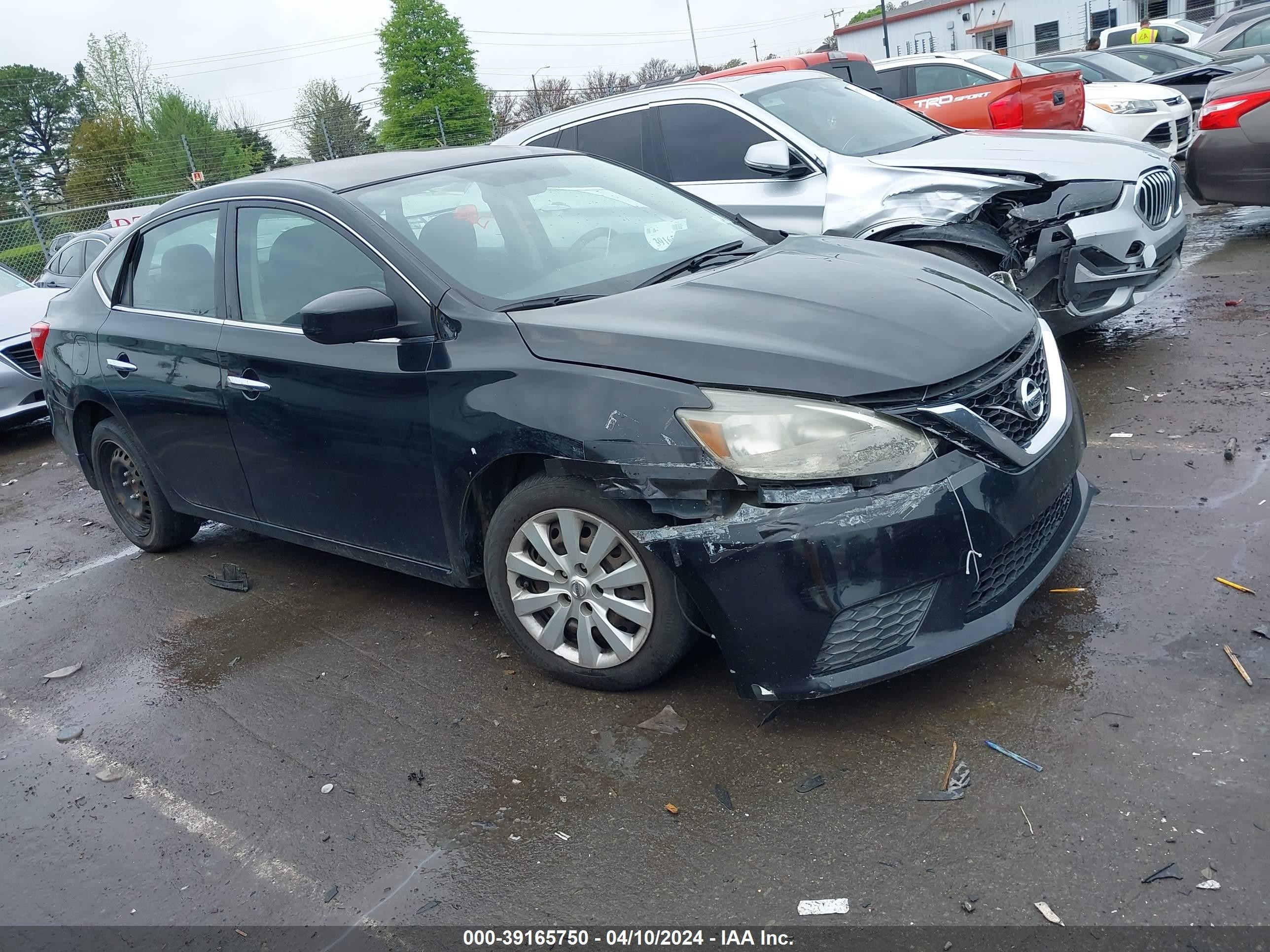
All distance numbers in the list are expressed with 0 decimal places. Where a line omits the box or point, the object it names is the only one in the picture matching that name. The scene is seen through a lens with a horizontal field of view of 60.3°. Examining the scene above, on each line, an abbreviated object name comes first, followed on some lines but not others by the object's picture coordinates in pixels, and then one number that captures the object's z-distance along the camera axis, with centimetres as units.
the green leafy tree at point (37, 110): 7475
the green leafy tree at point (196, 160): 2650
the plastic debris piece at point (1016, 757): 291
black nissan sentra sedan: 302
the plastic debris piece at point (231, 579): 509
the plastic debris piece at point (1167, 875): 246
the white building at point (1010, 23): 5609
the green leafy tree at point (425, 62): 7550
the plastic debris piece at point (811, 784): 300
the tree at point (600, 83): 5416
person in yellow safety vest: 2527
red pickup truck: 1101
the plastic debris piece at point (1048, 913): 240
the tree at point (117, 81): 6900
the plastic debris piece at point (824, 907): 254
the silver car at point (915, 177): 595
